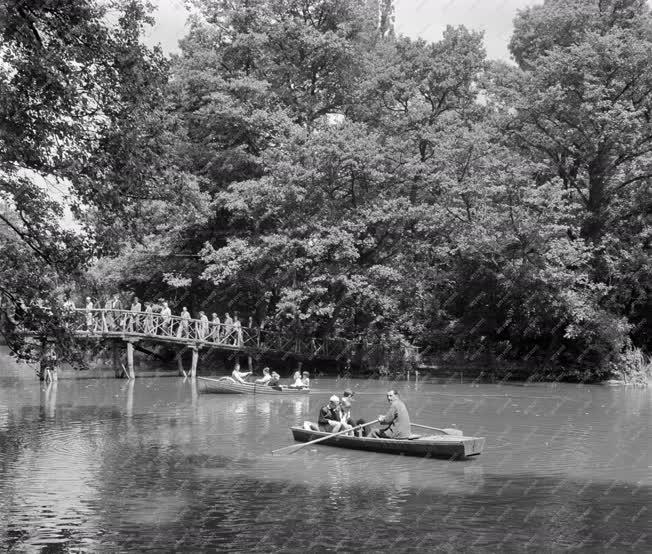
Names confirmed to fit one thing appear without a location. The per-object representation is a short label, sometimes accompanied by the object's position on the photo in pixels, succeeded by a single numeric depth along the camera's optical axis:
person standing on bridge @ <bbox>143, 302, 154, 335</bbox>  40.39
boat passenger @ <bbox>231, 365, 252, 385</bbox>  34.32
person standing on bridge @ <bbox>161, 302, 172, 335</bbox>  41.03
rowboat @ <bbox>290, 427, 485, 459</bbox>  18.73
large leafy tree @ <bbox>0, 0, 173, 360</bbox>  12.12
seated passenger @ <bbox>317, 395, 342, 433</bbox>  21.50
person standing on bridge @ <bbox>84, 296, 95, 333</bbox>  36.04
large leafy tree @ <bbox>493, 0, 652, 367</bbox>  39.06
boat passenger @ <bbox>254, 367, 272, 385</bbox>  34.22
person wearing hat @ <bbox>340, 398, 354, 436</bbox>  21.56
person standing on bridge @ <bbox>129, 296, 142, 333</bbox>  39.72
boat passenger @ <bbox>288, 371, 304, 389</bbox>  34.16
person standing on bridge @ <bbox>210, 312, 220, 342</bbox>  42.34
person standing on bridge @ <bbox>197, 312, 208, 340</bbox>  41.94
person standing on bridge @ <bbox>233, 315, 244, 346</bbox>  42.56
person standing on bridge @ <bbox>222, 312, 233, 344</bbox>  42.62
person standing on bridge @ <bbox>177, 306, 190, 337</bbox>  41.07
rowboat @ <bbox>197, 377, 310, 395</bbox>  33.72
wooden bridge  39.72
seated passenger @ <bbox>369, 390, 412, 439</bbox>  19.91
